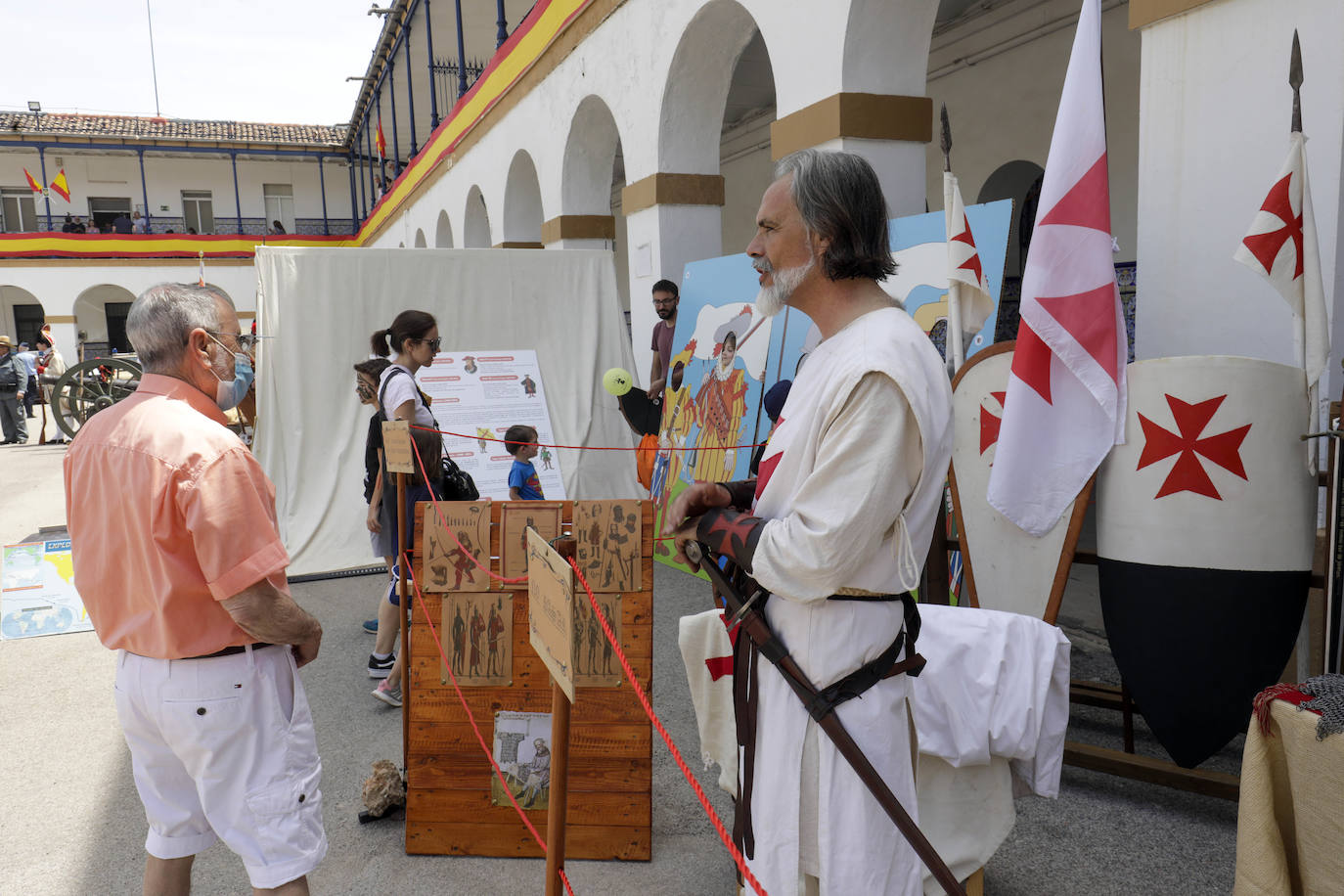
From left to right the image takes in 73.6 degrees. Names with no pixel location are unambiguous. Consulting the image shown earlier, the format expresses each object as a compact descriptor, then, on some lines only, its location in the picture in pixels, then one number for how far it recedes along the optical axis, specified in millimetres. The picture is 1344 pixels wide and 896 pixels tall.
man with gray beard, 1312
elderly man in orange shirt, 1683
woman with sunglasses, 3688
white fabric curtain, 6270
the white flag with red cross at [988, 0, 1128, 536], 2691
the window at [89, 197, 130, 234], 31141
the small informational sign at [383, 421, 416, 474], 2984
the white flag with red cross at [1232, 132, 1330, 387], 2422
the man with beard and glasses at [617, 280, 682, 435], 6668
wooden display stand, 2539
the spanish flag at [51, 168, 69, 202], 26375
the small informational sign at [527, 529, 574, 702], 1337
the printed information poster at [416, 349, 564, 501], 6703
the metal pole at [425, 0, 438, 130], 14352
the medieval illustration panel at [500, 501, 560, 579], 2527
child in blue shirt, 4879
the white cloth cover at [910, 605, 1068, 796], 2164
